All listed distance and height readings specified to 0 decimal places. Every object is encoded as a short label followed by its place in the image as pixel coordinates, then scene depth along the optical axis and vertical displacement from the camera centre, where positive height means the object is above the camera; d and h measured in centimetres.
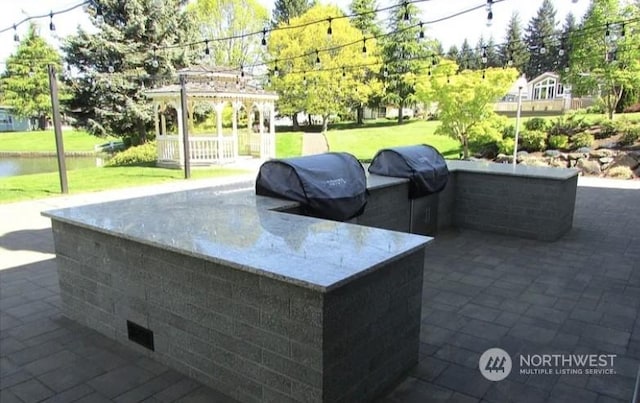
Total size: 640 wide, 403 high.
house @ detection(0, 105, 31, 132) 4069 -10
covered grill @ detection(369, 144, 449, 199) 514 -52
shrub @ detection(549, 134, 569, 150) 1373 -56
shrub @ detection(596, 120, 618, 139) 1386 -20
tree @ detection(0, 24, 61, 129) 2689 +281
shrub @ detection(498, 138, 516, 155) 1441 -70
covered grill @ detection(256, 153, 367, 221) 353 -50
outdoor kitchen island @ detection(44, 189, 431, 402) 197 -88
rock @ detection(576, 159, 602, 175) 1199 -117
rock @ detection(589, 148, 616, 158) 1242 -82
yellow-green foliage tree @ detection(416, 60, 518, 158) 1294 +86
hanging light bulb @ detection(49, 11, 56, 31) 723 +158
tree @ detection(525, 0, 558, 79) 4353 +923
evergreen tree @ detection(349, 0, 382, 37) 2649 +636
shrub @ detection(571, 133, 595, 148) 1338 -49
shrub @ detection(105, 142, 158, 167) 1662 -123
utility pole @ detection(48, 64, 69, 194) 815 -9
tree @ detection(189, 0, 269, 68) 2306 +514
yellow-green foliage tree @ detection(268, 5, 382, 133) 2077 +267
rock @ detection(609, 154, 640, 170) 1162 -99
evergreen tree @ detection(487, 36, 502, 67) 4454 +651
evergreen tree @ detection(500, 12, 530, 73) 4150 +865
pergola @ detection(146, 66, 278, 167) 1382 +62
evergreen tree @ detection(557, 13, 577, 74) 4203 +988
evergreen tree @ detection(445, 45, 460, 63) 4193 +697
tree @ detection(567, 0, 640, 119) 1490 +234
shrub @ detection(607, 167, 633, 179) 1127 -124
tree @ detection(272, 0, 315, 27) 3153 +812
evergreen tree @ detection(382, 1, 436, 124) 2772 +414
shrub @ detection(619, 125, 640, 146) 1291 -36
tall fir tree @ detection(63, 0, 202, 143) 1678 +236
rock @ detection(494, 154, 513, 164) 1383 -108
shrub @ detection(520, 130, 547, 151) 1410 -53
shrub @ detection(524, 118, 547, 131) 1486 -3
